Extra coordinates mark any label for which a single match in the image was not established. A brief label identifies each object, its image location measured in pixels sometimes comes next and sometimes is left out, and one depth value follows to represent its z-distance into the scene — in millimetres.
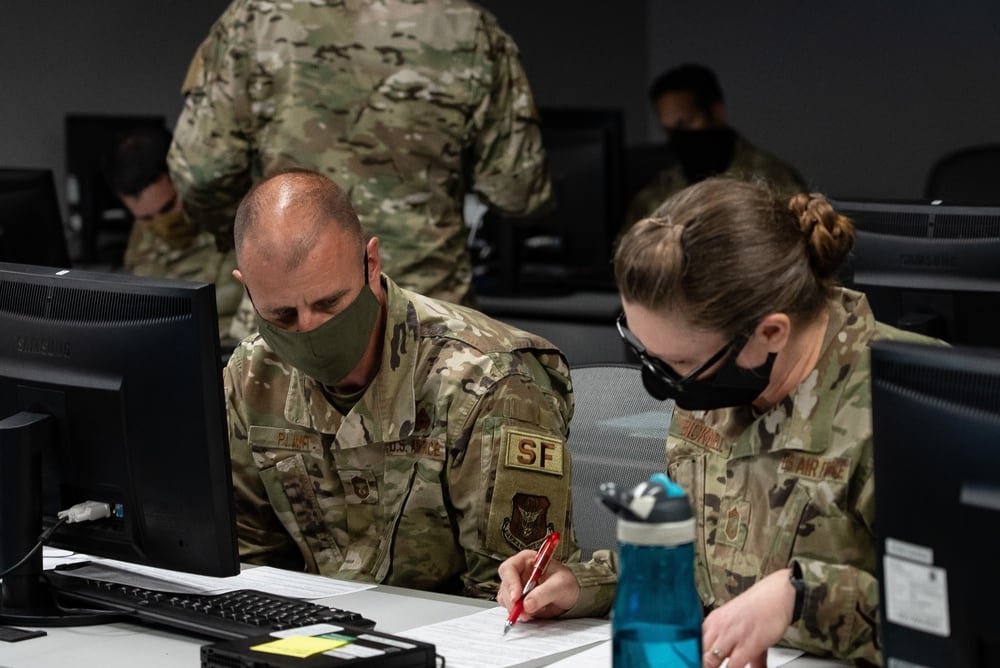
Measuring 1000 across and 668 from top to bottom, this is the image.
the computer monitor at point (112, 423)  3151
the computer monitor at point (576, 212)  6079
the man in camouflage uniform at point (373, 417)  3389
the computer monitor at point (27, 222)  4824
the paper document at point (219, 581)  3354
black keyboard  3135
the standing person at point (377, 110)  4406
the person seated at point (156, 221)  5586
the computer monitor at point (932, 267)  3697
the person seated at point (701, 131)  6592
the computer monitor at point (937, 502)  2657
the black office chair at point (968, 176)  6970
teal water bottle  2740
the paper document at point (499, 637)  3085
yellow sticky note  2978
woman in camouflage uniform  3051
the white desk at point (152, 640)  3109
